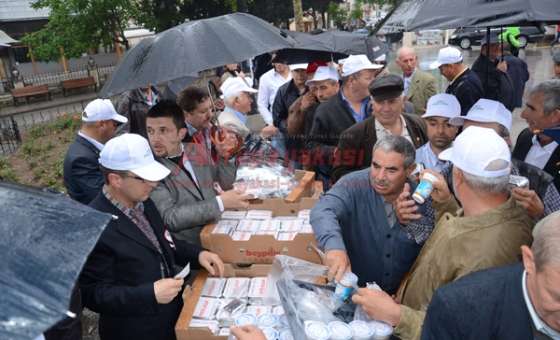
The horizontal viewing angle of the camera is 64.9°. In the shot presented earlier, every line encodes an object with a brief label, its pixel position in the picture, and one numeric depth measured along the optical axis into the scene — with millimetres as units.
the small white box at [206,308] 2221
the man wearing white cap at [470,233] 1788
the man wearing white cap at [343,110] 4105
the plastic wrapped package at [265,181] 3221
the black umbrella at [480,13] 2662
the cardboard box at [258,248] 2609
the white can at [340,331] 1690
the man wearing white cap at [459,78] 5223
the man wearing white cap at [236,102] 4309
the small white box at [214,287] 2427
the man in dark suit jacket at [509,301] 1352
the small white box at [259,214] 2965
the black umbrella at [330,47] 5176
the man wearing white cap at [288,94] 5520
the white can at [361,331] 1741
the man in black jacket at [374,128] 3557
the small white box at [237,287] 2408
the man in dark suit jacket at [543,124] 3139
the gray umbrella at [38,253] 1171
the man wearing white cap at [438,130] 3508
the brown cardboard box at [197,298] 2113
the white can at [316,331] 1669
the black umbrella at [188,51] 2865
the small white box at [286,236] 2635
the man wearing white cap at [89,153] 3703
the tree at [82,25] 14258
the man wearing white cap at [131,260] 2270
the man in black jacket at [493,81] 5613
